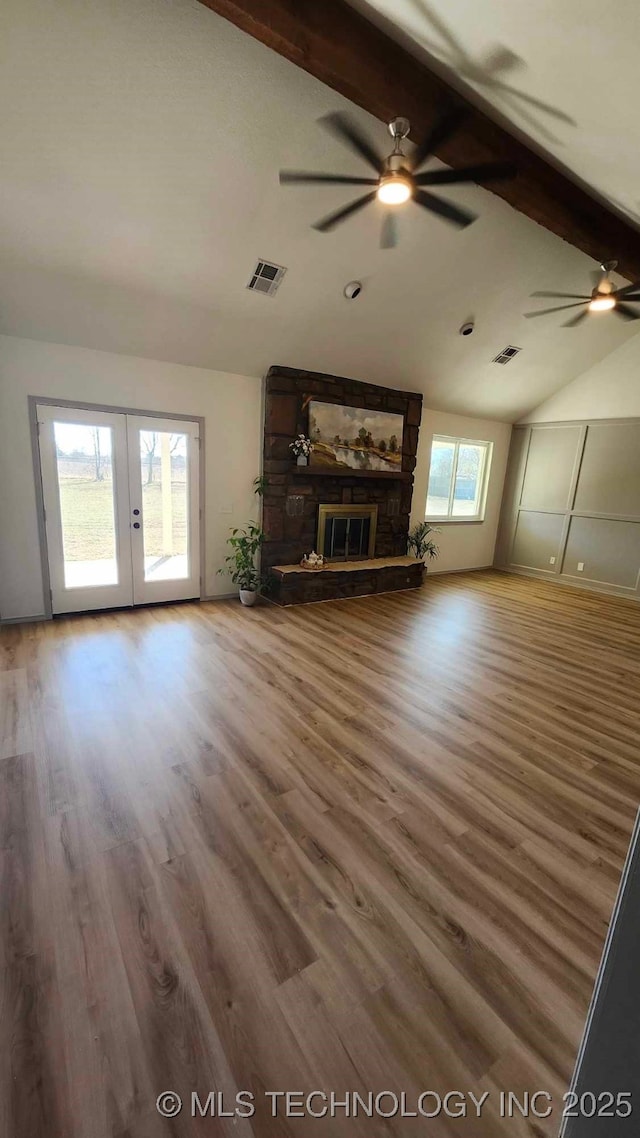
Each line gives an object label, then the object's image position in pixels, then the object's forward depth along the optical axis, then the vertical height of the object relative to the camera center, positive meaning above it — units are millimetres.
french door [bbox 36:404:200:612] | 4211 -396
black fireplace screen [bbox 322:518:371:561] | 5766 -799
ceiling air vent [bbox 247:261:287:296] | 3685 +1663
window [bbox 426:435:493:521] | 7164 +82
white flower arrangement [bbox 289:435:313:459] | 5199 +347
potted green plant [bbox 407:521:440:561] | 6785 -923
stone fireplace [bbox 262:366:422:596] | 5141 -163
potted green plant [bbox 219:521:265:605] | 5094 -1027
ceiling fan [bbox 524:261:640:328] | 4008 +1816
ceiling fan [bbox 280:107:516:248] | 2211 +1675
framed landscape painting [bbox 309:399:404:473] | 5359 +528
